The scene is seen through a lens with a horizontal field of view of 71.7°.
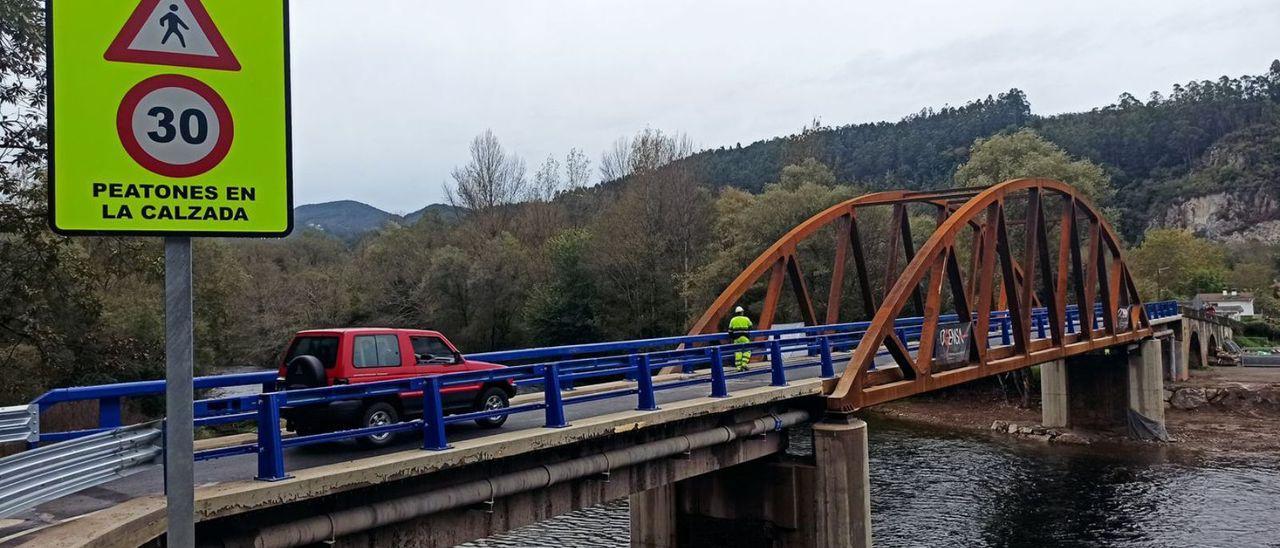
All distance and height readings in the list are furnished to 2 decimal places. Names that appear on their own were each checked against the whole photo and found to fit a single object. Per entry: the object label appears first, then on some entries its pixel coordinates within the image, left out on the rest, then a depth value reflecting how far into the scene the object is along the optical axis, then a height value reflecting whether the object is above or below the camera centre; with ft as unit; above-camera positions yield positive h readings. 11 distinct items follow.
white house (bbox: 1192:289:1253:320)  247.50 -6.63
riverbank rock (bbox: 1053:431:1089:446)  125.59 -22.10
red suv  35.76 -2.89
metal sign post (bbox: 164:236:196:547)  10.50 -1.00
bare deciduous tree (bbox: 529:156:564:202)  280.72 +36.02
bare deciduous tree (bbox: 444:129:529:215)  270.67 +36.12
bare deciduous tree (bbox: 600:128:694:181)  212.64 +35.11
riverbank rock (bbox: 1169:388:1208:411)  148.77 -19.89
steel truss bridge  21.90 -3.16
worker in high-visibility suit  64.59 -2.57
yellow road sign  10.46 +2.41
